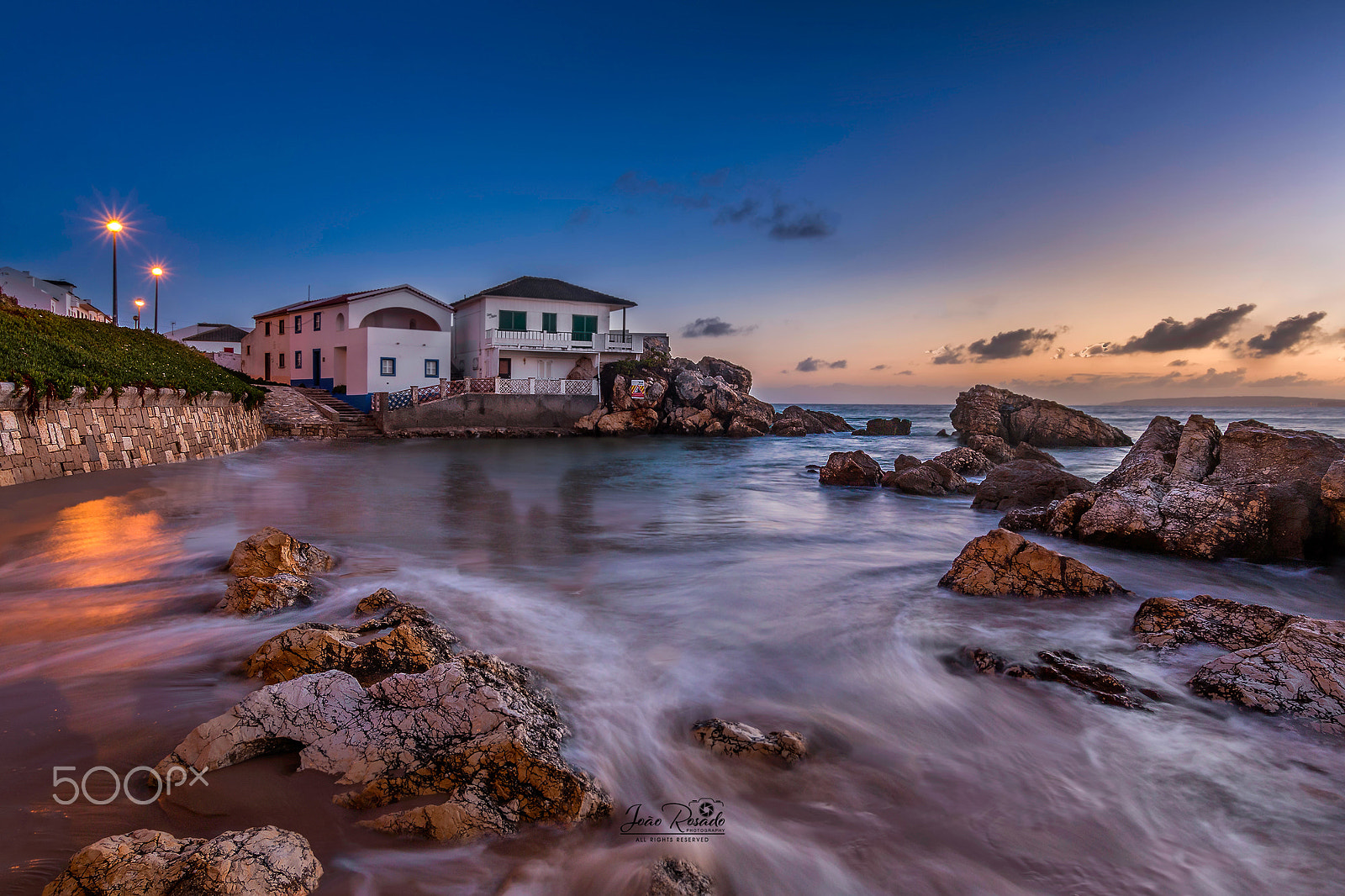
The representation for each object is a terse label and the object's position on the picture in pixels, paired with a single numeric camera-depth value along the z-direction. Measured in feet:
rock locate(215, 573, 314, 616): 16.66
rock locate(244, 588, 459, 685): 12.01
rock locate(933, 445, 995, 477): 60.75
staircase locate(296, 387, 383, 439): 94.07
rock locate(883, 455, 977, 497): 50.06
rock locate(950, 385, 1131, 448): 111.55
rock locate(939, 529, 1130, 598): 21.70
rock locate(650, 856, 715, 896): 7.97
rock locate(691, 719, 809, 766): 11.99
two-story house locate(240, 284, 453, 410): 108.47
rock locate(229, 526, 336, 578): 19.94
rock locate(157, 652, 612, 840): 8.88
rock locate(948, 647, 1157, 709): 14.82
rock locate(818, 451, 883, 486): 55.93
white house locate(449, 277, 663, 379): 119.96
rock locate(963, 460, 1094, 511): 39.99
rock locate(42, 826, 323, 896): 6.42
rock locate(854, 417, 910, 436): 142.82
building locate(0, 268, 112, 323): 128.77
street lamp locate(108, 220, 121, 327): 67.97
